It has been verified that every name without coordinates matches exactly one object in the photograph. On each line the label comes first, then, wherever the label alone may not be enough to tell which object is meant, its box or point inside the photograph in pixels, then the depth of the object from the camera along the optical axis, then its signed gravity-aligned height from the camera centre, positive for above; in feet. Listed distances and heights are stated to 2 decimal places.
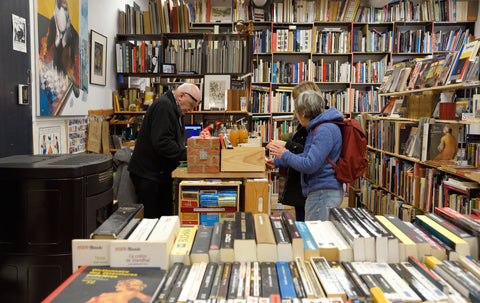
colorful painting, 9.18 +1.63
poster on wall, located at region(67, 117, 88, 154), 11.37 -0.51
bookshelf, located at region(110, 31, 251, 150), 15.06 +2.39
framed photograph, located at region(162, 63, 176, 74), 15.07 +2.08
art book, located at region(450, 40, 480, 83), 9.86 +1.72
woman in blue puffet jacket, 7.53 -0.73
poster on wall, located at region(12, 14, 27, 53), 7.73 +1.79
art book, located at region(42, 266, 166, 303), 3.02 -1.41
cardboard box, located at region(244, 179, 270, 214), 9.29 -1.85
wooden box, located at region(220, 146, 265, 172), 9.44 -0.97
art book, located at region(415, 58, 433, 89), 12.22 +1.65
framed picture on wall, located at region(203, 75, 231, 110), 14.90 +1.20
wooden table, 9.45 -1.41
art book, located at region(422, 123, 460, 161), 10.95 -0.53
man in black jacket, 9.94 -0.73
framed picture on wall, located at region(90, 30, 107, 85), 12.88 +2.18
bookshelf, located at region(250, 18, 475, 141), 20.66 +3.77
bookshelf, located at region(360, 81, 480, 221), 10.16 -1.59
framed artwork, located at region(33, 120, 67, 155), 9.15 -0.49
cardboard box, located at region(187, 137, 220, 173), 9.36 -0.90
